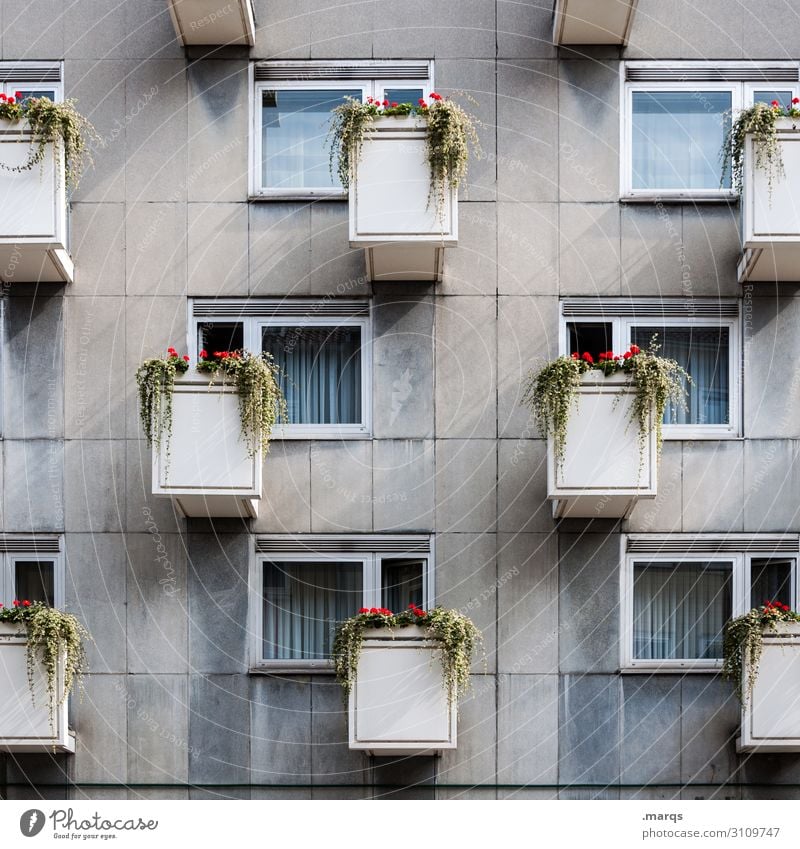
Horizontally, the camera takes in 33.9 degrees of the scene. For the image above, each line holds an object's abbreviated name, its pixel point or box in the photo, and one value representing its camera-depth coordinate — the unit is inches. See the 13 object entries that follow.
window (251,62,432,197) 588.4
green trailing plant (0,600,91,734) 514.6
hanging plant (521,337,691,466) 520.1
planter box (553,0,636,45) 565.3
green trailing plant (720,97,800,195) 534.3
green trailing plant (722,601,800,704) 515.5
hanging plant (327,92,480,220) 536.1
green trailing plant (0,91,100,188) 537.3
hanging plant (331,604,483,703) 514.0
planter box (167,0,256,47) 567.5
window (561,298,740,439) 574.9
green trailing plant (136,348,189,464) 522.9
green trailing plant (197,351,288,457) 523.2
